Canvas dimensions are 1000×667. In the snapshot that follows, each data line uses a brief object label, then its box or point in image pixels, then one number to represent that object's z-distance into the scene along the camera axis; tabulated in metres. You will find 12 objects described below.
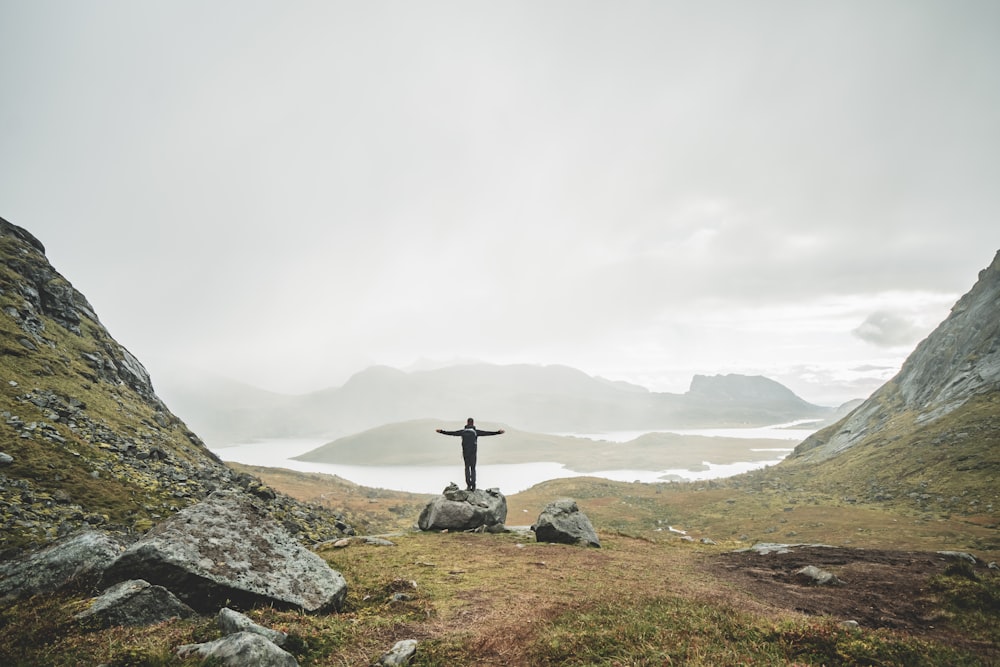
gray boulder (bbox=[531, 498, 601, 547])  24.55
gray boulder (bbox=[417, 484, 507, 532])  26.44
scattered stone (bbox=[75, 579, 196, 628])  8.09
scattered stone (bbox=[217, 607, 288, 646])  7.78
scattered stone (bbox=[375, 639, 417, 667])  8.08
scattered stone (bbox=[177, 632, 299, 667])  6.60
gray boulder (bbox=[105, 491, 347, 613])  9.51
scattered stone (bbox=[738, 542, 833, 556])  23.80
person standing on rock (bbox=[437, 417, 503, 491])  27.31
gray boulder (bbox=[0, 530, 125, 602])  9.23
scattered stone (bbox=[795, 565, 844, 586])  16.48
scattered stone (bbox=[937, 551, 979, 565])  20.30
